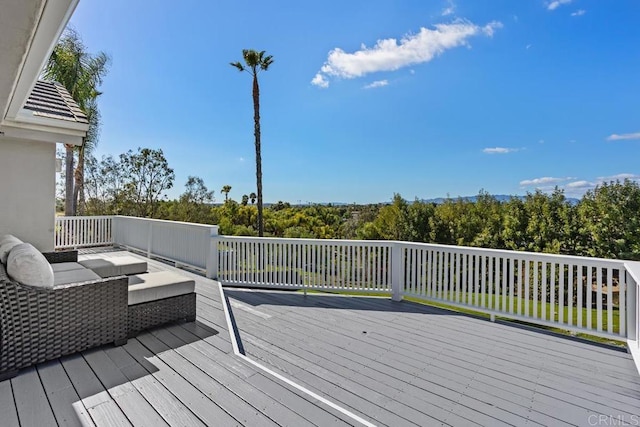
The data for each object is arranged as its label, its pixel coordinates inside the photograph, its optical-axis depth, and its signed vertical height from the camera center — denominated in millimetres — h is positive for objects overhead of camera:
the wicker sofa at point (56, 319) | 2490 -933
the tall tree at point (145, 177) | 17141 +1999
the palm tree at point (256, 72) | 14477 +6690
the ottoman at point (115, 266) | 4371 -764
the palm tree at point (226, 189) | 37019 +2953
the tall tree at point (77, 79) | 12461 +5556
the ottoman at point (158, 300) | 3295 -979
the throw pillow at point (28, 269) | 2688 -497
